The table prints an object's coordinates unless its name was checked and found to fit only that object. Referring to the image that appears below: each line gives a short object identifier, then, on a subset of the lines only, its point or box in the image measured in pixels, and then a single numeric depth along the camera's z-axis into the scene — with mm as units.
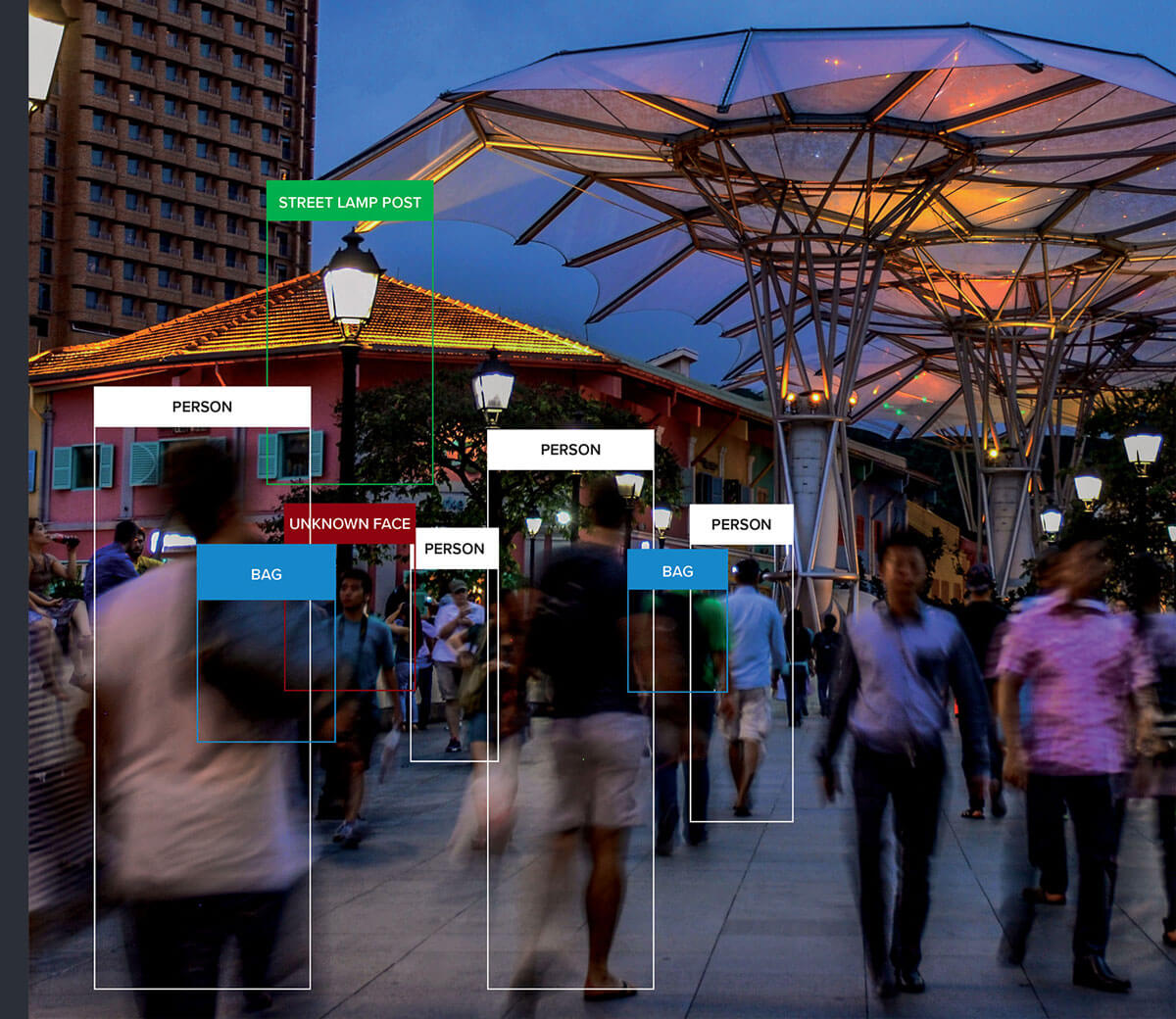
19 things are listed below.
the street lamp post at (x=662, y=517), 24406
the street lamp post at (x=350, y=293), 9531
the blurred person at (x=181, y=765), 4070
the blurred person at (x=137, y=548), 8948
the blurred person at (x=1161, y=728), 6801
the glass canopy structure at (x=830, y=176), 23984
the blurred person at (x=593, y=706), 5539
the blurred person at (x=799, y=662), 19688
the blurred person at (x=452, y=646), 16375
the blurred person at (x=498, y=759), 5848
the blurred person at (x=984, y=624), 11188
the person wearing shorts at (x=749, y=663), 11086
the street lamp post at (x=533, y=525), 22242
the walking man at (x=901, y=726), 6086
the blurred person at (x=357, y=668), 10047
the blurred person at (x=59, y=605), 8828
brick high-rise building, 88625
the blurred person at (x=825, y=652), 22816
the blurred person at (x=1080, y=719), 6227
